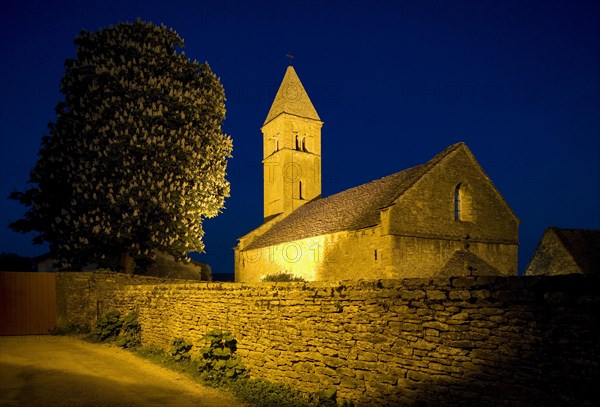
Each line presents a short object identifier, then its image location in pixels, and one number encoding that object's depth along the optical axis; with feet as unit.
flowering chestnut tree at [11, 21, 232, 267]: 57.52
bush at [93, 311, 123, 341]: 48.88
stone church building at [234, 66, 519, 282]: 68.33
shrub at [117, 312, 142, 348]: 46.29
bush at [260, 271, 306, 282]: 86.17
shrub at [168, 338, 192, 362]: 38.14
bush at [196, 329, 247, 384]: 31.82
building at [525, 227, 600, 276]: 82.12
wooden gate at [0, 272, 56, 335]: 52.47
